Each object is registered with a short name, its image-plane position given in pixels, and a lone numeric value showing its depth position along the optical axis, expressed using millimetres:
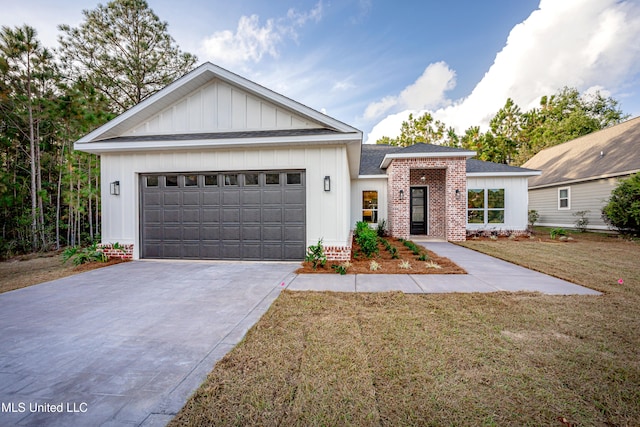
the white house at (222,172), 6355
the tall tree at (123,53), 12047
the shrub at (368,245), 6980
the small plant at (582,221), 12945
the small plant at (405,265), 5609
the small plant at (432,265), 5624
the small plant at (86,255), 6467
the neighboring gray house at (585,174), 12219
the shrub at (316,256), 5988
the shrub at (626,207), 9539
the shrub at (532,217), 15156
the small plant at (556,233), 10700
